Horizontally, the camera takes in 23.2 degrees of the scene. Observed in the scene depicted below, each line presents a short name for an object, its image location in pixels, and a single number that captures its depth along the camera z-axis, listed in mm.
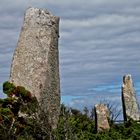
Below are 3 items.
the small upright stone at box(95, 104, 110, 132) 9721
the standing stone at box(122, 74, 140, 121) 11109
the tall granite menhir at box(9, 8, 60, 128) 9486
